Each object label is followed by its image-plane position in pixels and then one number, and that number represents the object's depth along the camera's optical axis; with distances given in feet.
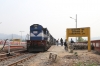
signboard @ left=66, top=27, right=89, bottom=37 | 92.15
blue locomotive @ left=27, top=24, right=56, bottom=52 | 89.61
